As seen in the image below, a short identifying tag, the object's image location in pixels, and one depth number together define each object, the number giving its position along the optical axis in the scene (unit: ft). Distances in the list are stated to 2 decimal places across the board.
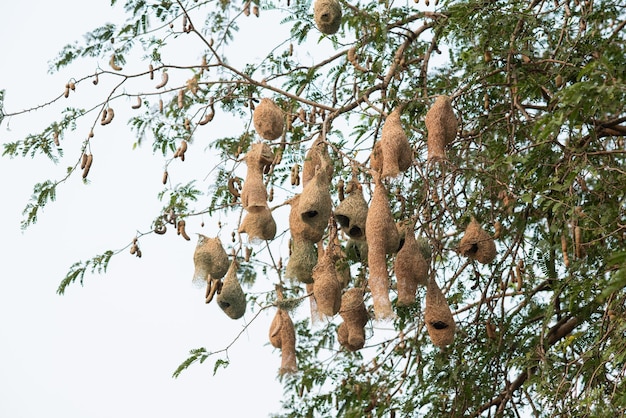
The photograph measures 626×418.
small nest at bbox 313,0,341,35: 30.73
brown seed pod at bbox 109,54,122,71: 30.76
